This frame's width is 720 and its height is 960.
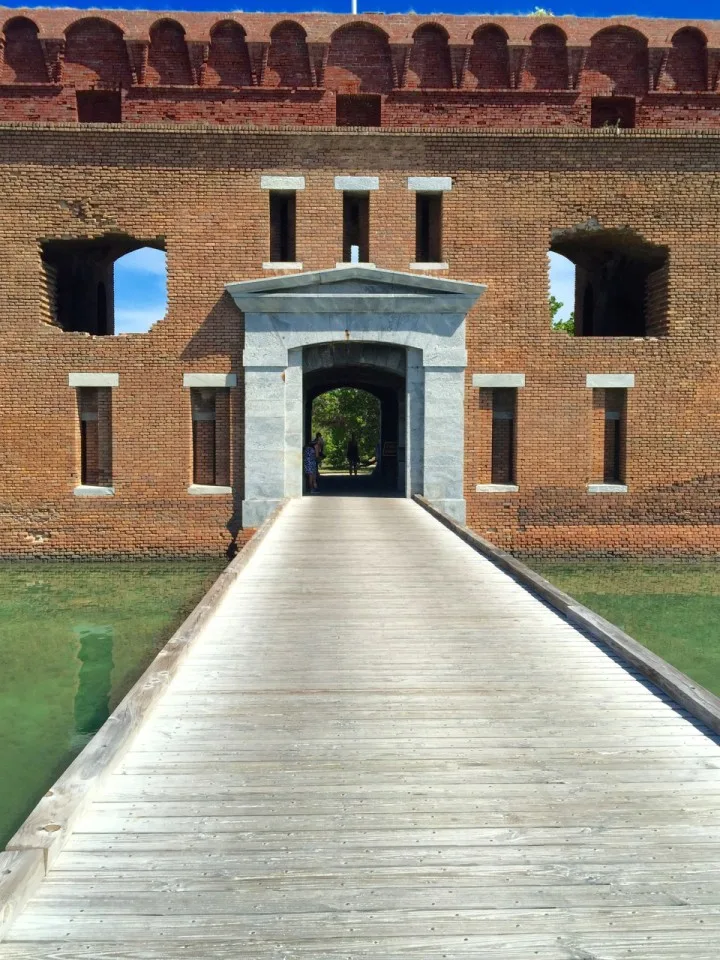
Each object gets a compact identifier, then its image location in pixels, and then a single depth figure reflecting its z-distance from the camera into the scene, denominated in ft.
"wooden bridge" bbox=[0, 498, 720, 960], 9.11
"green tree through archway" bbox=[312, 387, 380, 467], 135.33
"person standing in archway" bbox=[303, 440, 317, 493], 56.49
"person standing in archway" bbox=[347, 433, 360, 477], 81.61
